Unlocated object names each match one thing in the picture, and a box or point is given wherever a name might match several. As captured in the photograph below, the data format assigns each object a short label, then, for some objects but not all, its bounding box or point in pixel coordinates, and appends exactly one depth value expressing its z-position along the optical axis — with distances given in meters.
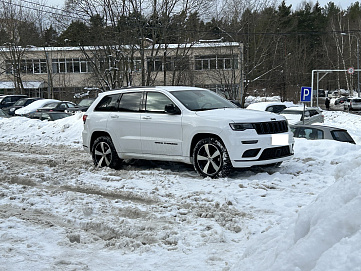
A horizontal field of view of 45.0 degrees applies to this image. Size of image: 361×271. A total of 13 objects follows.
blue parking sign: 20.92
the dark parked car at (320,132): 12.03
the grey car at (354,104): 46.31
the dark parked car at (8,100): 37.94
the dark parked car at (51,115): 22.08
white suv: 7.55
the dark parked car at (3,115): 23.33
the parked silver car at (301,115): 20.86
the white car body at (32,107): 31.17
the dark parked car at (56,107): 30.18
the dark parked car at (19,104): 34.58
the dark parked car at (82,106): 29.61
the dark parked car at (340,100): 57.86
